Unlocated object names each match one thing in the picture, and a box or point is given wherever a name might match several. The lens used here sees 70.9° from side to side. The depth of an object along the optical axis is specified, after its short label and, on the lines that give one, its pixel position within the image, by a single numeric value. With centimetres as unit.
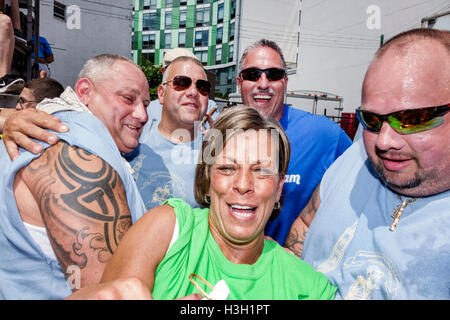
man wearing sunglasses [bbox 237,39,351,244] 90
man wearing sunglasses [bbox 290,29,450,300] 48
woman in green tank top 44
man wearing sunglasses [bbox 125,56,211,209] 81
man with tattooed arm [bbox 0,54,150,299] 46
